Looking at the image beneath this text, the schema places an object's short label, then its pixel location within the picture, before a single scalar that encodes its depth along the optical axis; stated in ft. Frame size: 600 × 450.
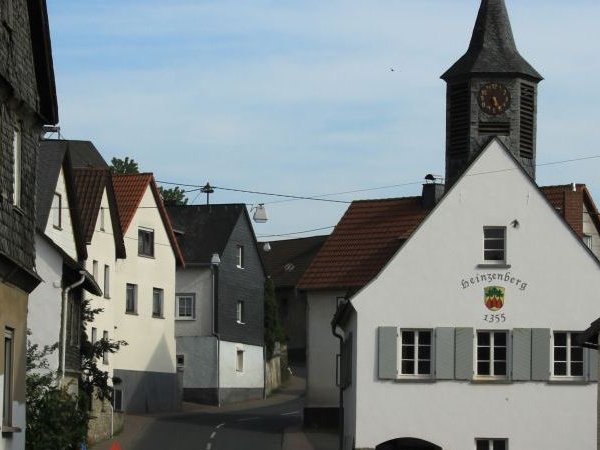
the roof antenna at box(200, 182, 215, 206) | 232.49
